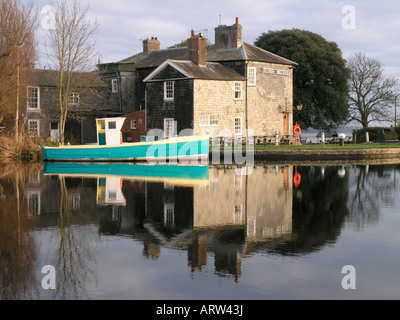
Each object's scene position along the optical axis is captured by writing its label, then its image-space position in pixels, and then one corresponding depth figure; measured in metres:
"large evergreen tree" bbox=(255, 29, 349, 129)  50.66
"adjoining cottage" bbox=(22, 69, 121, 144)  42.31
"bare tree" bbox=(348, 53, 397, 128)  58.12
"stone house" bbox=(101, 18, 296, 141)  37.31
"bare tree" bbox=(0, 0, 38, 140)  33.91
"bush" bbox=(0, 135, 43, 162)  34.12
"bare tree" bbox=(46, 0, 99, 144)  37.19
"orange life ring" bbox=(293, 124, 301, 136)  36.23
